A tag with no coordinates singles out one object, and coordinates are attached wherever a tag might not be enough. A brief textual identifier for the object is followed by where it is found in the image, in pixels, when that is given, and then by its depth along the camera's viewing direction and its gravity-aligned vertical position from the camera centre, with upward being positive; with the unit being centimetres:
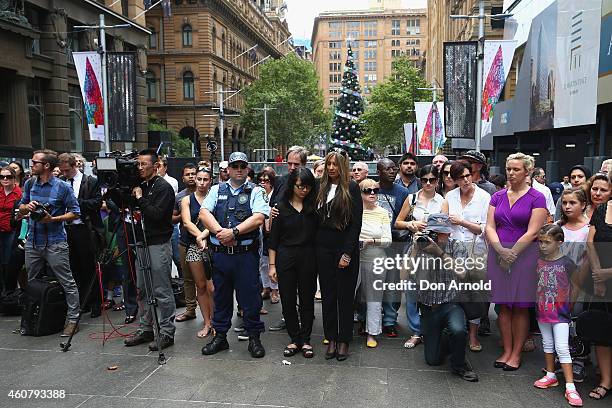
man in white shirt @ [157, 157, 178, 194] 816 -25
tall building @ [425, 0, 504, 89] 3409 +1124
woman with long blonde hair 549 -99
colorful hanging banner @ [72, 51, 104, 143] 1830 +265
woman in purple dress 513 -95
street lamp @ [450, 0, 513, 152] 1638 +221
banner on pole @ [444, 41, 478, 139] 1683 +218
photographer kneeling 512 -145
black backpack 640 -191
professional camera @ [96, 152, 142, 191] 559 -17
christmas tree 5072 +379
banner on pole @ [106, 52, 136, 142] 1886 +236
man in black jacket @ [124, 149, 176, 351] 583 -92
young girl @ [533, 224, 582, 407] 484 -136
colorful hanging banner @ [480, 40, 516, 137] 1580 +281
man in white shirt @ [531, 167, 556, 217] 673 -52
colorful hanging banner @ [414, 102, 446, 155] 2795 +161
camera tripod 576 -125
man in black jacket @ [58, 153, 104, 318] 706 -104
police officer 567 -104
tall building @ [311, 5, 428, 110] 14275 +3236
